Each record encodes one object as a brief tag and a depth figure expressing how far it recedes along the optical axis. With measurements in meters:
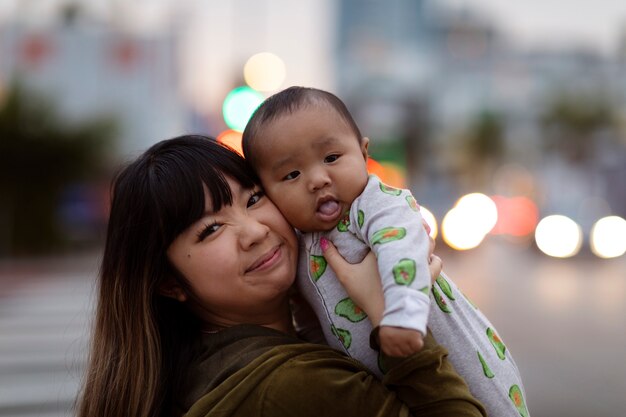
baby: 1.96
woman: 2.04
